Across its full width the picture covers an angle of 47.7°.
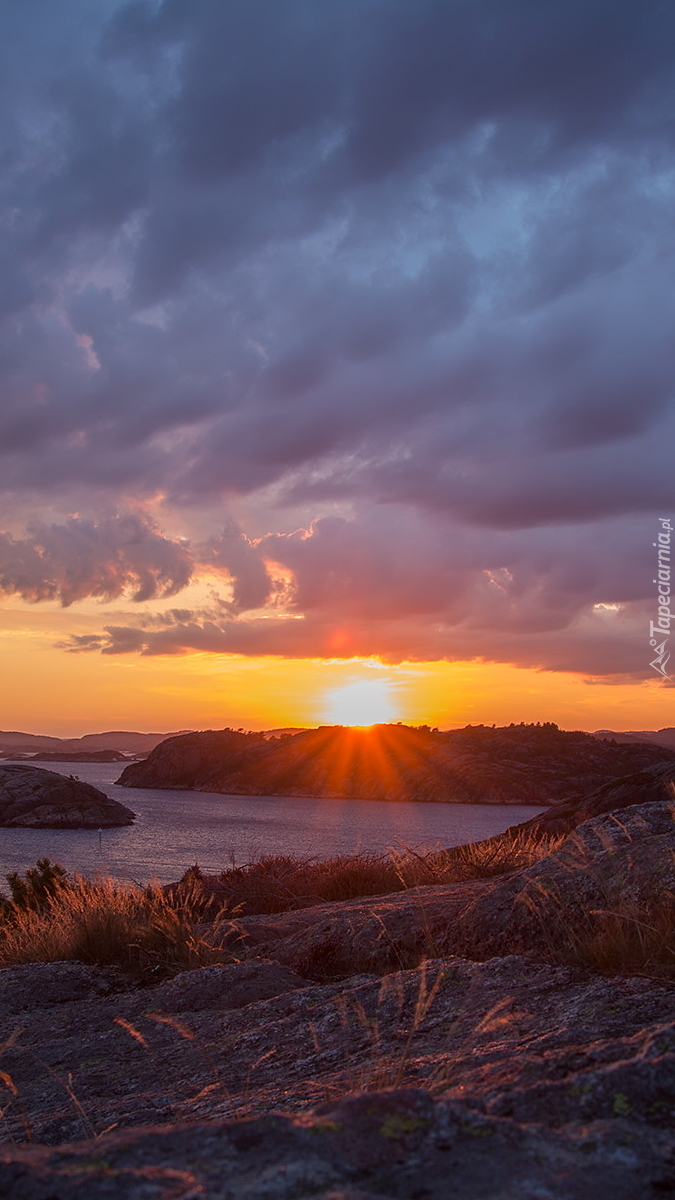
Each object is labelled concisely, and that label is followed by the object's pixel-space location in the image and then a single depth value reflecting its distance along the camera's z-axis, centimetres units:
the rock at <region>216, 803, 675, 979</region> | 512
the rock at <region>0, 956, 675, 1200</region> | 159
